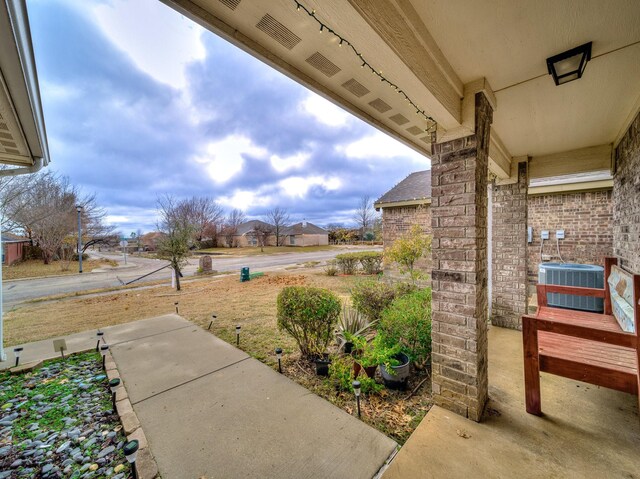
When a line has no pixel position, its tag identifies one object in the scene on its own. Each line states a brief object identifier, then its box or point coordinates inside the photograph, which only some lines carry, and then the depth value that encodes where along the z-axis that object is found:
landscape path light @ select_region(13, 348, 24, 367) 3.00
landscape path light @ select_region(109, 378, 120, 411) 2.01
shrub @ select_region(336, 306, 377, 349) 3.22
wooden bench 1.75
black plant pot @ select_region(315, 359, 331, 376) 2.69
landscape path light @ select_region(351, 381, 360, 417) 1.97
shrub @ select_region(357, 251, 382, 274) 10.22
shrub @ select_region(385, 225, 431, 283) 6.04
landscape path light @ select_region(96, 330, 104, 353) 3.44
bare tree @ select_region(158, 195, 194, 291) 8.44
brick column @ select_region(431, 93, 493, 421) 1.89
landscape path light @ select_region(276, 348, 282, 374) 2.68
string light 1.20
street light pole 12.74
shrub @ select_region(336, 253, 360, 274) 10.52
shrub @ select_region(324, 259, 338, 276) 10.48
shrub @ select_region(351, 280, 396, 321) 3.67
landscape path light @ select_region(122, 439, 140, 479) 1.30
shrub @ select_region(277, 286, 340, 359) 2.88
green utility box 9.57
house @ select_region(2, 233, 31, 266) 15.47
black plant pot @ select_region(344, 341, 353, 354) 3.07
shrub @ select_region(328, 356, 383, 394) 2.34
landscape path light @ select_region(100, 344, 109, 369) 2.86
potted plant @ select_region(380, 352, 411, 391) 2.36
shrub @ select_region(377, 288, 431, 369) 2.59
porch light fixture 1.57
